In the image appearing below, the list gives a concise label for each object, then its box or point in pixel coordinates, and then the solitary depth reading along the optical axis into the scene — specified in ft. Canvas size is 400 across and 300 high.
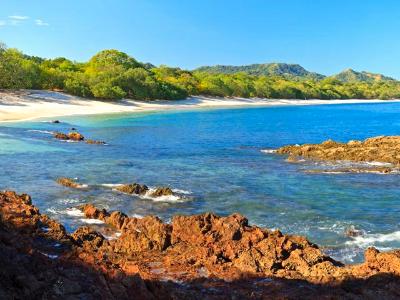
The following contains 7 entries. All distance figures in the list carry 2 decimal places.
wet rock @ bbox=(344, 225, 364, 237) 53.98
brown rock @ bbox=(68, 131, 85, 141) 140.36
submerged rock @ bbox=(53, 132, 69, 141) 140.77
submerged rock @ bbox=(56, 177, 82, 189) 75.17
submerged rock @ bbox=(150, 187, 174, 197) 70.33
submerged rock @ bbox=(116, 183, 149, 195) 71.36
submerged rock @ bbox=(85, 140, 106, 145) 134.72
